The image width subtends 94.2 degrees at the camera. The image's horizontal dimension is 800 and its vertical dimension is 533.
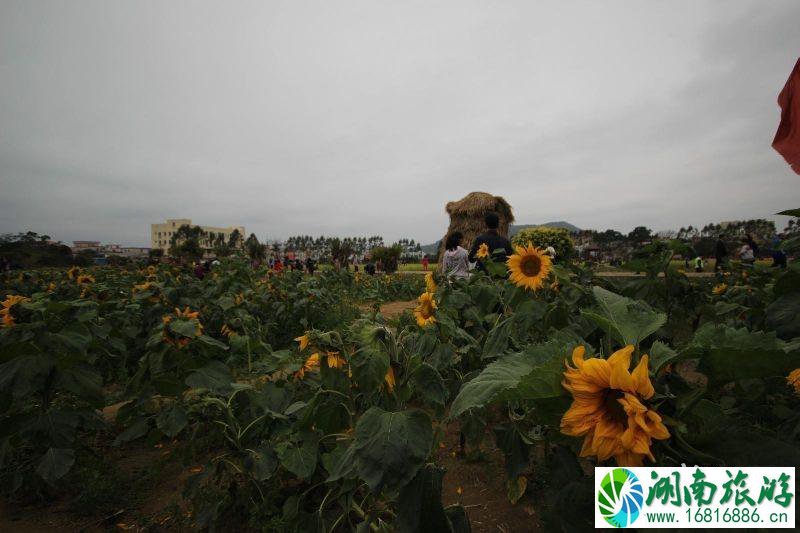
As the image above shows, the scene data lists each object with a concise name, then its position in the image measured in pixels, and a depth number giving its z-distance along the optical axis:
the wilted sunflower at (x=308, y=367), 2.05
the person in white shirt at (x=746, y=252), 7.55
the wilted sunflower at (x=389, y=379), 1.28
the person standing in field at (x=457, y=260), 4.76
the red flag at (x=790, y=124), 1.65
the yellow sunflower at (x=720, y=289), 3.95
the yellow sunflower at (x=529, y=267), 2.45
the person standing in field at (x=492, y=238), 4.50
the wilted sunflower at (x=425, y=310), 2.57
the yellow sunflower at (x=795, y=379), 1.06
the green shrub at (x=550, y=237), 13.66
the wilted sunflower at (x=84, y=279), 5.54
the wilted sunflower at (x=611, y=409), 0.62
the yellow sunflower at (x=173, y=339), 2.02
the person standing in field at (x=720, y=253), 6.41
